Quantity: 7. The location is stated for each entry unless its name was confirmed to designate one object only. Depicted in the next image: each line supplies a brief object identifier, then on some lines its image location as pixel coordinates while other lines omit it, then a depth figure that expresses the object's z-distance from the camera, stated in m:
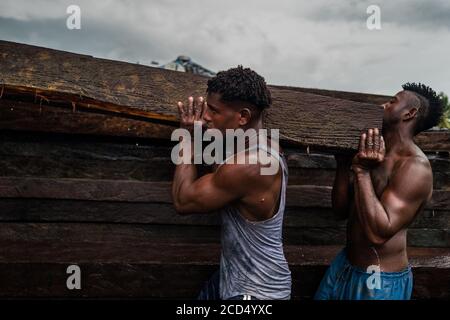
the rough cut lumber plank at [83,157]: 2.68
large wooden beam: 2.11
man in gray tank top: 2.10
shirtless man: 2.31
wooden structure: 2.21
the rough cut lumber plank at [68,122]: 2.52
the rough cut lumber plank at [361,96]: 3.45
